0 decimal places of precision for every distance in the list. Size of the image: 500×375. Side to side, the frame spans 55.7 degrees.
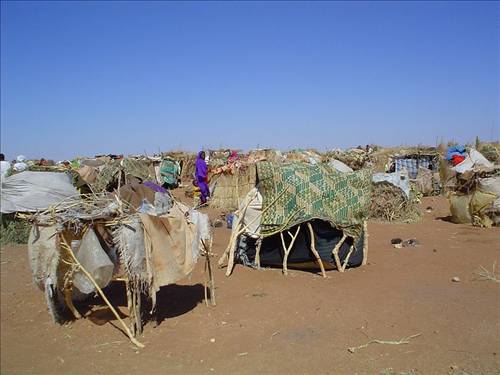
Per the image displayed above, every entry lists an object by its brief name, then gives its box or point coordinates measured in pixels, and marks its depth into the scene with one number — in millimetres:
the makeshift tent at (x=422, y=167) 17953
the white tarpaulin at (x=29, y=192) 9039
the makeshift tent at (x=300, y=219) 7180
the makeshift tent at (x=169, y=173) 21309
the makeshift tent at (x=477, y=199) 10398
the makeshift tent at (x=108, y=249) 4746
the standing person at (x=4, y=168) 10523
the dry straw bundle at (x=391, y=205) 12151
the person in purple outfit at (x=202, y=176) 15672
